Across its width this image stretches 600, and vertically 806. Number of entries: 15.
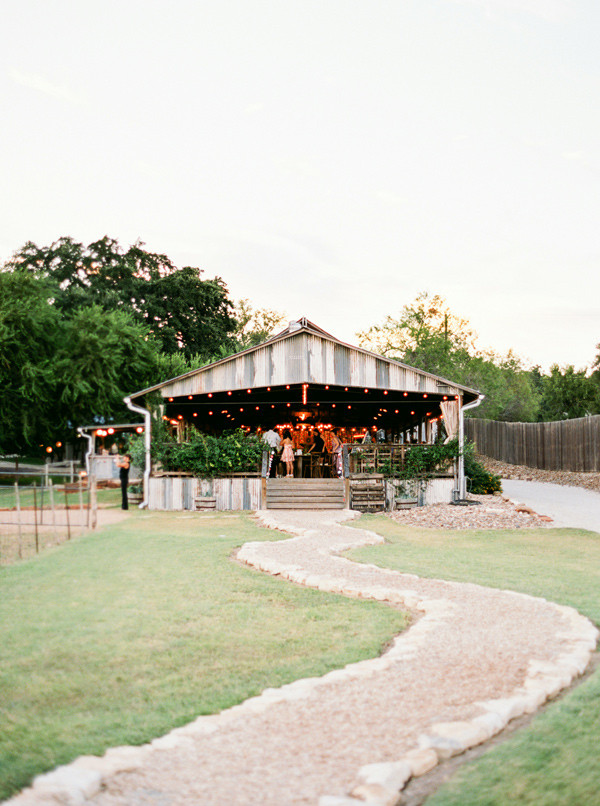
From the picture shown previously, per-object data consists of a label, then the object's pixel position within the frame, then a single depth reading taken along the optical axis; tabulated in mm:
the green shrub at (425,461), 19938
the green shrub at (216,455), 19922
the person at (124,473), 19000
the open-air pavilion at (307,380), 20281
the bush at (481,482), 23109
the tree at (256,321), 63969
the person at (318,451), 25906
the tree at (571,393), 40188
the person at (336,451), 22547
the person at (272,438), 21531
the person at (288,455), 22453
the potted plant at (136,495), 21031
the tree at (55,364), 28172
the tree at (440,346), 47812
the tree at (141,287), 40841
